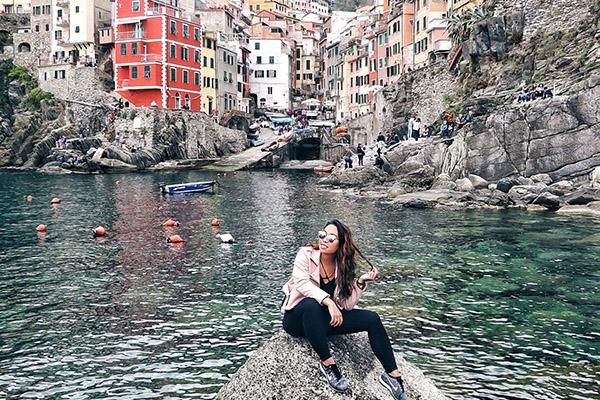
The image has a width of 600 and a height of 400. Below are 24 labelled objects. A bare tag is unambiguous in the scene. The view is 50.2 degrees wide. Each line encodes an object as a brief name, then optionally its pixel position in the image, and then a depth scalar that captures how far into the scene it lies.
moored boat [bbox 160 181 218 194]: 55.62
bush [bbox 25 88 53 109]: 99.38
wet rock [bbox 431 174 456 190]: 49.03
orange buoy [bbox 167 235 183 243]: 31.16
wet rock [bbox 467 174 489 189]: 48.09
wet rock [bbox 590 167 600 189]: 41.95
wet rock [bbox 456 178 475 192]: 47.67
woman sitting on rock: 8.34
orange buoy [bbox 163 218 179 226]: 36.94
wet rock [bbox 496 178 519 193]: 45.97
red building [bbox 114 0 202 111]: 90.81
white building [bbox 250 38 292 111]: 139.25
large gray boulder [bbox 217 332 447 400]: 8.36
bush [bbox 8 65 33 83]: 103.12
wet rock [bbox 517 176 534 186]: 45.61
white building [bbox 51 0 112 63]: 99.25
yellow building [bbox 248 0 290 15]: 194.25
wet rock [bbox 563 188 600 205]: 40.09
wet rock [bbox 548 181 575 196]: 42.56
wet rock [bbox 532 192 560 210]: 40.38
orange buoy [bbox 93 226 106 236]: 33.31
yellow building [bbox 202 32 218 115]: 101.81
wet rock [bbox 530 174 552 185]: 45.53
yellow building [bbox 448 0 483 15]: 69.34
